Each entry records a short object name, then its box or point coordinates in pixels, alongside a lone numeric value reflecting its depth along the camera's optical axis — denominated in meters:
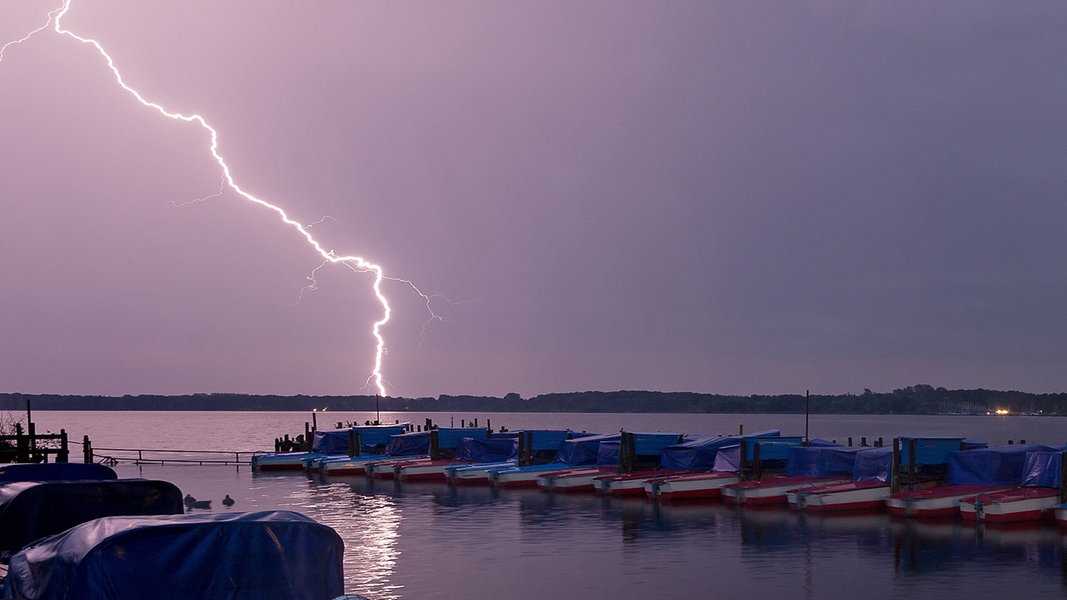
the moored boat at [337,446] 79.12
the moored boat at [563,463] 62.31
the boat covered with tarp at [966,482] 43.69
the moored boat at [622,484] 55.34
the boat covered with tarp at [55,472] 27.80
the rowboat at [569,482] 58.47
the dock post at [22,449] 49.69
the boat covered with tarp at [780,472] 50.22
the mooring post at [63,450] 52.21
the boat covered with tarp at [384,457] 73.88
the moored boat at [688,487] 52.69
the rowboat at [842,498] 46.34
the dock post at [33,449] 50.53
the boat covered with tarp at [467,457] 68.99
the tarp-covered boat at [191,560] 14.57
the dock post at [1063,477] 40.91
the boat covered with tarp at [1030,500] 41.00
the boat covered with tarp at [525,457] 64.94
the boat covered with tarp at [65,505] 20.17
